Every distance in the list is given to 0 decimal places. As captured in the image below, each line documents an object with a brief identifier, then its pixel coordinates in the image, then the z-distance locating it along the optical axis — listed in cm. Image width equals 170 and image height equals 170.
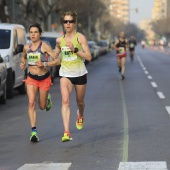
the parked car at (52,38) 2743
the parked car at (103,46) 7312
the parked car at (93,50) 5091
